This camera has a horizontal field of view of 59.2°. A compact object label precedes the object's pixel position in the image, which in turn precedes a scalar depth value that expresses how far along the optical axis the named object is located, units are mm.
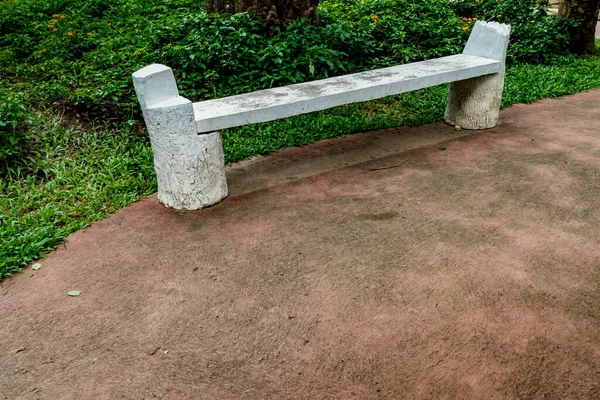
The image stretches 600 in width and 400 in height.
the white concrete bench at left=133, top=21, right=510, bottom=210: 3389
